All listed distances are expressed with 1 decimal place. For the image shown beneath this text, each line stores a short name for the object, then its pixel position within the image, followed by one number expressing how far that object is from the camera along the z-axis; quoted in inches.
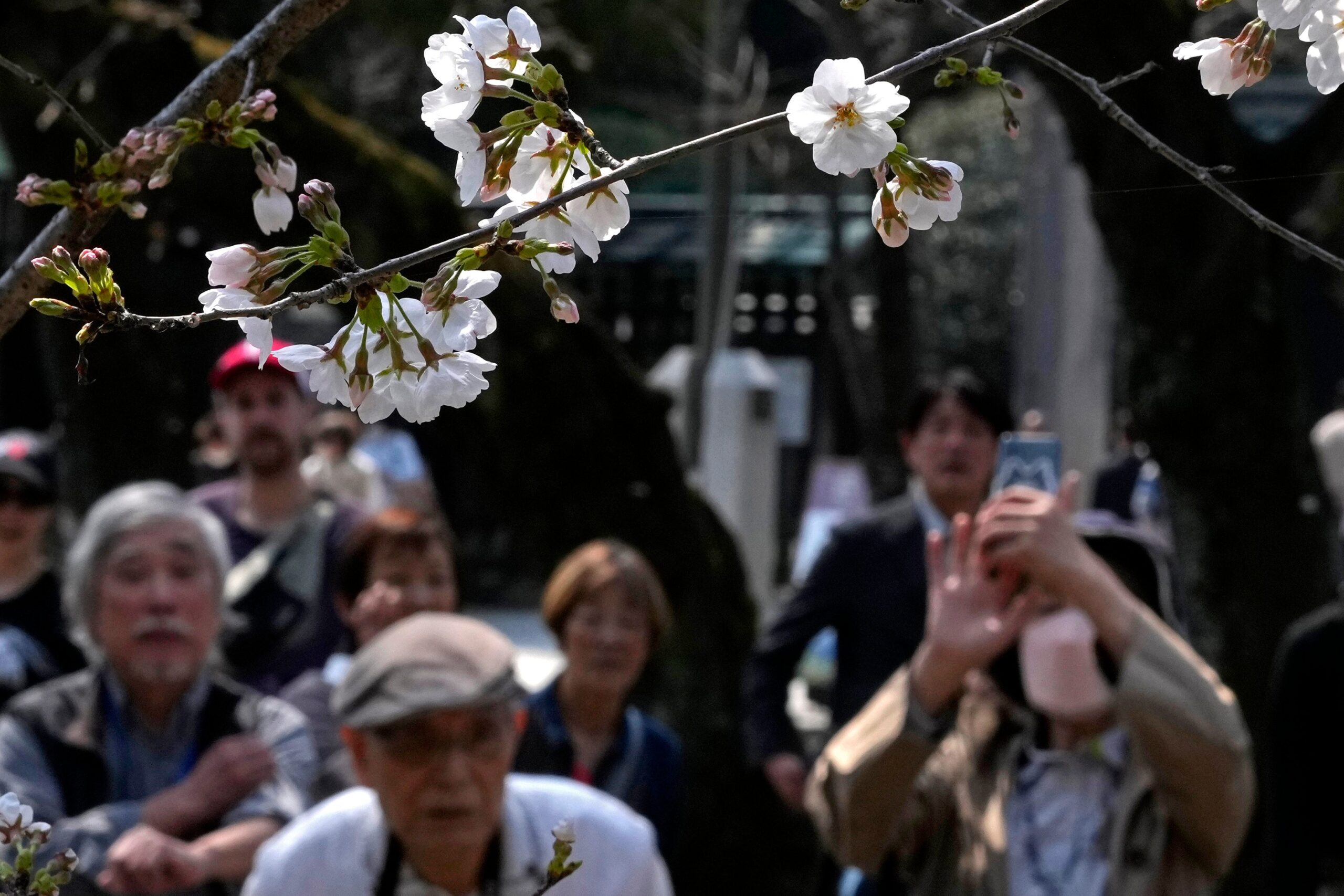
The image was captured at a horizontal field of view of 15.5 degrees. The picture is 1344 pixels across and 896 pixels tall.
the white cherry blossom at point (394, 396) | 105.7
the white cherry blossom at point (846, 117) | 103.7
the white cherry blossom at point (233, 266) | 102.4
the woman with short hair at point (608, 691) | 231.7
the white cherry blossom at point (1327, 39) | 105.5
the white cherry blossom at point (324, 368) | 105.2
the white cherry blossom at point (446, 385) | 106.1
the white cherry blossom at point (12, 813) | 118.0
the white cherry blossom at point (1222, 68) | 118.3
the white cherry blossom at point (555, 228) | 113.8
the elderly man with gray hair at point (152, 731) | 210.7
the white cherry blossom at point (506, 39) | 108.9
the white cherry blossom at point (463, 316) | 106.8
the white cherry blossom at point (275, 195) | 113.0
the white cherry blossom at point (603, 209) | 114.8
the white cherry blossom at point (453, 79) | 108.5
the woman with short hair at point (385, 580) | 229.1
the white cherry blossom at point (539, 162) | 113.9
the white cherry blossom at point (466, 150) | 109.8
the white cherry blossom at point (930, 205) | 110.9
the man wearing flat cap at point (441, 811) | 201.3
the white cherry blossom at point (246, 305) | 102.4
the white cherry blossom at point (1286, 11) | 105.9
